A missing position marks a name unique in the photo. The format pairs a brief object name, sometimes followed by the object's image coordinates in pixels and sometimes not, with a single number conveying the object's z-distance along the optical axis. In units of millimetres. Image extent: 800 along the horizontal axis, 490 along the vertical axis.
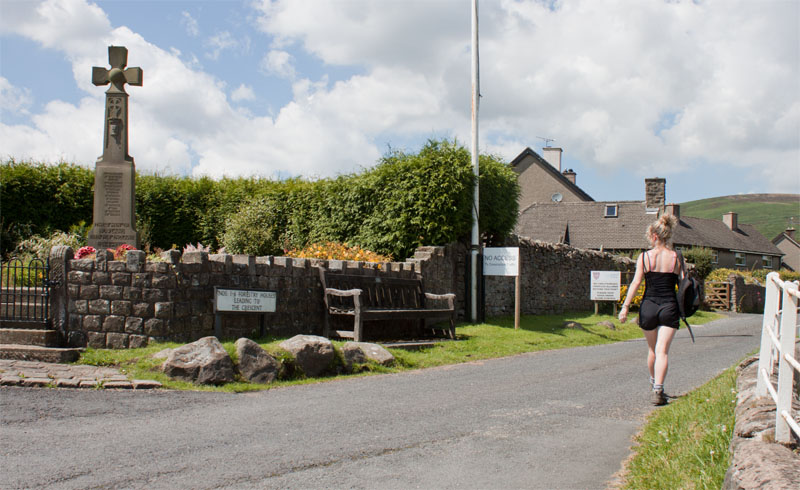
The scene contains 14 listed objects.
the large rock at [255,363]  8508
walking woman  7094
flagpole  16359
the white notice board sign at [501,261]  15969
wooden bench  11766
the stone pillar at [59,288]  9477
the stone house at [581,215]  44094
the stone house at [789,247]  77375
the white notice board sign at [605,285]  21188
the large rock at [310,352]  9094
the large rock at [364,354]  9742
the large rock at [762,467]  3066
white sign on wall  10188
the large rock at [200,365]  8203
